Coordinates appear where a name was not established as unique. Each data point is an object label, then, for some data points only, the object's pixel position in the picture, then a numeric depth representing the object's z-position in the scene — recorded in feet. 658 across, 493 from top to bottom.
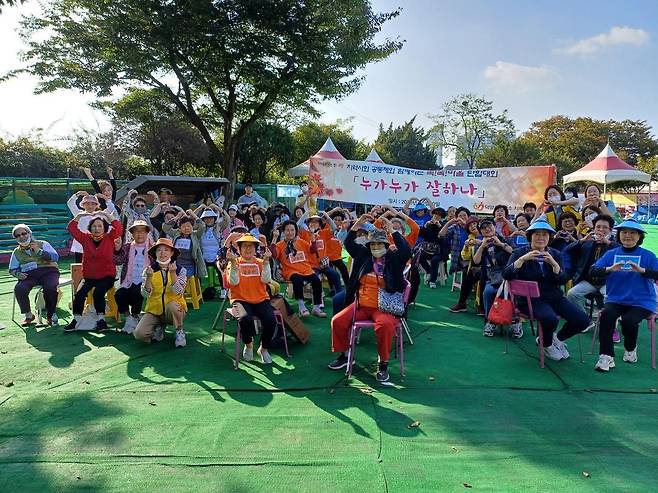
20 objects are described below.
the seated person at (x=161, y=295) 17.87
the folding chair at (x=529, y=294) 15.85
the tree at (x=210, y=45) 40.98
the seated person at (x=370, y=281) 15.28
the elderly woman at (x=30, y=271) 20.81
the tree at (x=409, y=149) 140.05
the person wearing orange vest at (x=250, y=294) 16.37
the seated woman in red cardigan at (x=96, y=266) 19.81
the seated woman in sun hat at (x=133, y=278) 19.84
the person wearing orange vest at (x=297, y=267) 22.54
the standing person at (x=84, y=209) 21.39
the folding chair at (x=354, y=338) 14.74
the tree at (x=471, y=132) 128.67
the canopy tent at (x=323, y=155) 65.16
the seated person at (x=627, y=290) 15.62
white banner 31.40
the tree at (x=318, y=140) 101.14
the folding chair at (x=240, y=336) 15.75
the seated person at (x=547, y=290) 16.07
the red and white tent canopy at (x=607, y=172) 69.92
